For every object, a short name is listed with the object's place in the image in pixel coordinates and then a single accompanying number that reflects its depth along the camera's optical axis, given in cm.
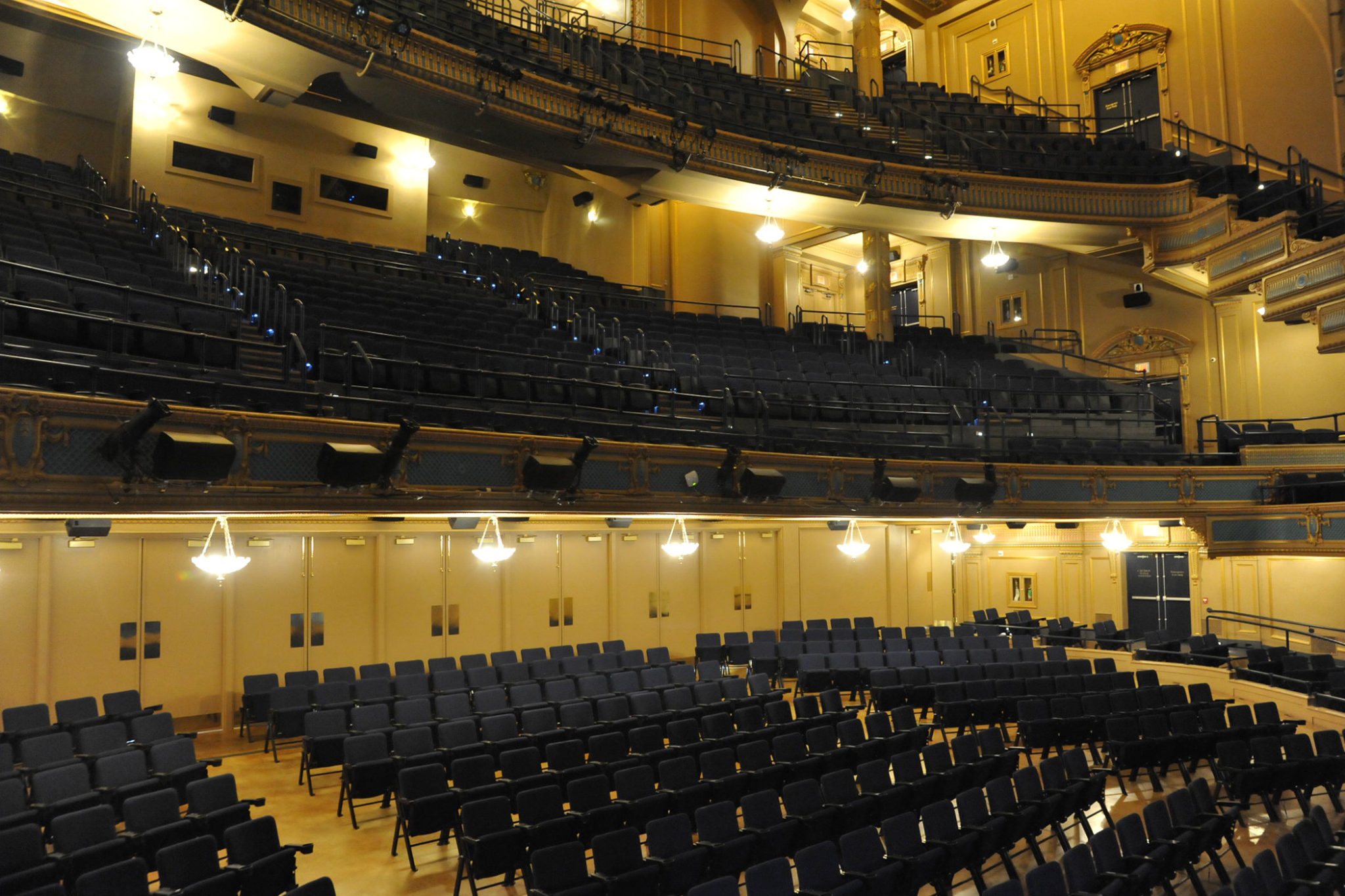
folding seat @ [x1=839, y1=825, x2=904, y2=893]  507
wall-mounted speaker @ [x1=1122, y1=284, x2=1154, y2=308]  1986
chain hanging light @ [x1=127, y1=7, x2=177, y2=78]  1148
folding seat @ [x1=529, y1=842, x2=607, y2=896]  484
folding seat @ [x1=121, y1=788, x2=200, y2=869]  521
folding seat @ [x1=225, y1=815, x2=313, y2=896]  487
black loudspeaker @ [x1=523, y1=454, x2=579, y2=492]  882
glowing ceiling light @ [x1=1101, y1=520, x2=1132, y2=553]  1461
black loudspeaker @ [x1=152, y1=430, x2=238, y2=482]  634
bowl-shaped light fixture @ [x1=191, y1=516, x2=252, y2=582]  749
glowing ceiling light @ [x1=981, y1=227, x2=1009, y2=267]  1798
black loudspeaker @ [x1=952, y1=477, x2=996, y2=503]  1311
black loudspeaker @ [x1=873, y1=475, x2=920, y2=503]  1229
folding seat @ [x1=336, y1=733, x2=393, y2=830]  682
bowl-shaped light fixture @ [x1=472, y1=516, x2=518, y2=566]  960
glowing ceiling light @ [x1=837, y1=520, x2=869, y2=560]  1277
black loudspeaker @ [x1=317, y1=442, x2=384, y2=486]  743
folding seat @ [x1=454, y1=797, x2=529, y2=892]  540
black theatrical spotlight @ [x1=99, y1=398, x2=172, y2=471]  629
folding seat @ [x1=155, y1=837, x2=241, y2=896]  462
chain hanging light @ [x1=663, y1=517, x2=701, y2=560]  1101
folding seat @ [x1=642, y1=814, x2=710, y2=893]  510
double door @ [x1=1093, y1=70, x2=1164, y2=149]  2028
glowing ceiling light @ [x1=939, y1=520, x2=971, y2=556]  1520
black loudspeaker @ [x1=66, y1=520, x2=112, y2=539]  820
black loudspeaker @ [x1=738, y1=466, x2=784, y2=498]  1081
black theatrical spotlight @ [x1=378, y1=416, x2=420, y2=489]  786
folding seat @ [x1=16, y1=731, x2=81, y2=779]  656
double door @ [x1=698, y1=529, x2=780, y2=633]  1540
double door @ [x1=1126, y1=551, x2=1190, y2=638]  1614
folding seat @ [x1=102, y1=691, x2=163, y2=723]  822
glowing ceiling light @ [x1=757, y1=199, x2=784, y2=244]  1630
